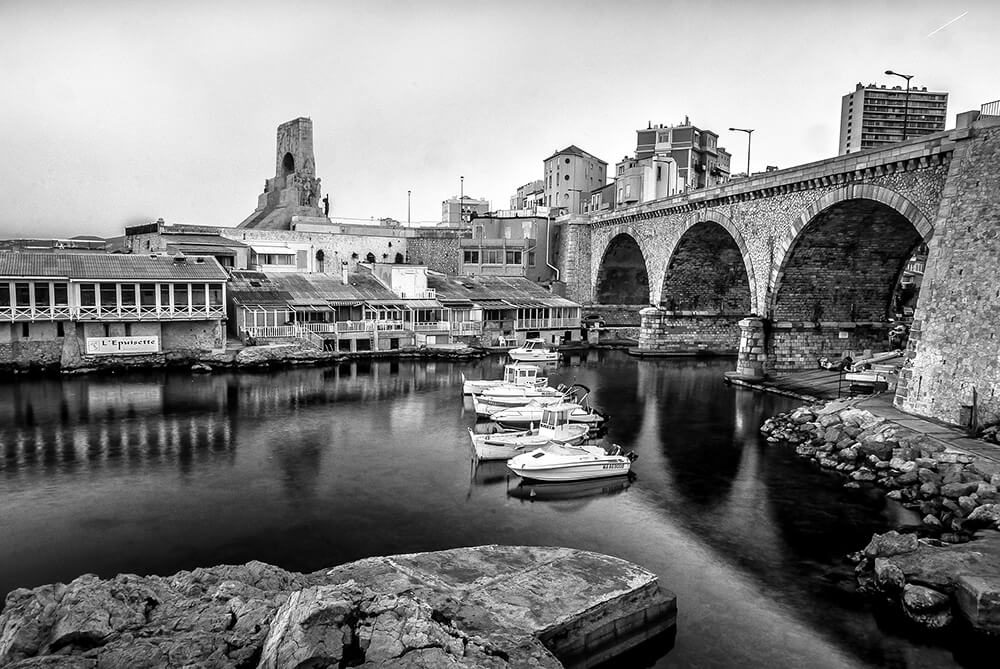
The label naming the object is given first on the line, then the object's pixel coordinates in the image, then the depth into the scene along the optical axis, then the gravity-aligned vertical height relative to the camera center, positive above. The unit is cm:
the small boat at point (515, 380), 2764 -399
